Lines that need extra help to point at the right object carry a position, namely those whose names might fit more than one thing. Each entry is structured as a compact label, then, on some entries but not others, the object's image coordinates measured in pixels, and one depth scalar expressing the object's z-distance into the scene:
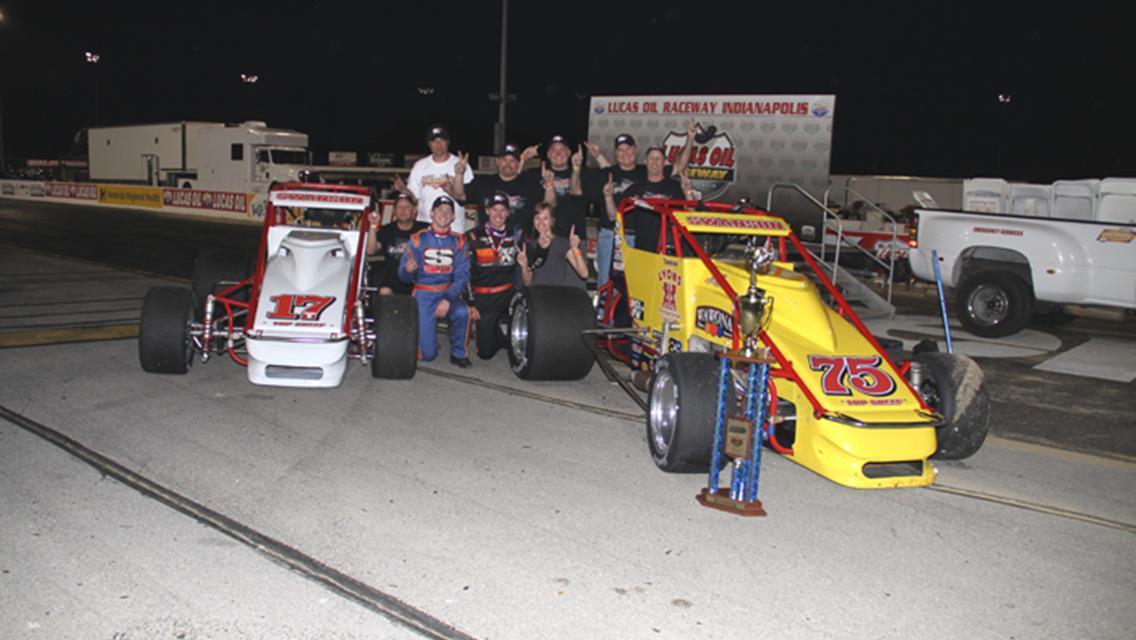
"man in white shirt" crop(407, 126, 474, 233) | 10.02
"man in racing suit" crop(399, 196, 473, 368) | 8.77
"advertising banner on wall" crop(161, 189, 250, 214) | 31.52
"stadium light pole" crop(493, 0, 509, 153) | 25.80
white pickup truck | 11.30
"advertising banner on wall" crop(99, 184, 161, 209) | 34.97
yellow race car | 5.57
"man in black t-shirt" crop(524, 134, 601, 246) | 9.86
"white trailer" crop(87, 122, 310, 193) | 33.66
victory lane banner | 18.08
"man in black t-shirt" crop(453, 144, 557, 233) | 9.79
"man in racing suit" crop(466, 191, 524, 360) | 9.02
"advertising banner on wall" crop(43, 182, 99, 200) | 37.34
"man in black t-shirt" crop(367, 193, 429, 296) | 9.48
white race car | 7.27
